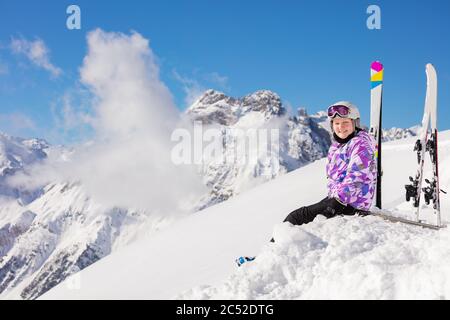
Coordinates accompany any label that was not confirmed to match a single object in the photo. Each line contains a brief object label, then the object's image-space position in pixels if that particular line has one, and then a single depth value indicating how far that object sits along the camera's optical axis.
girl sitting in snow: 6.84
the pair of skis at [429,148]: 8.14
